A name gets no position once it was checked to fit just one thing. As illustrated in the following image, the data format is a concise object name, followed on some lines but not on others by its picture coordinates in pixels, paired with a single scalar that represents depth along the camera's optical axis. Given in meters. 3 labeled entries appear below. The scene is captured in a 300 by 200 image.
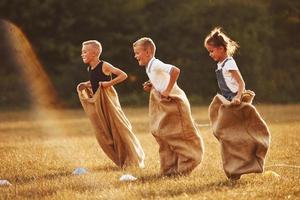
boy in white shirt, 15.80
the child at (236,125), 14.67
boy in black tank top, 18.20
